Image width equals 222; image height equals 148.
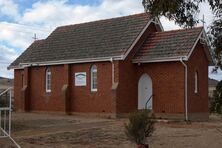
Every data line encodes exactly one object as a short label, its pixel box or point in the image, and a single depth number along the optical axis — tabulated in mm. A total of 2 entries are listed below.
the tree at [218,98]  11141
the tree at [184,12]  11547
